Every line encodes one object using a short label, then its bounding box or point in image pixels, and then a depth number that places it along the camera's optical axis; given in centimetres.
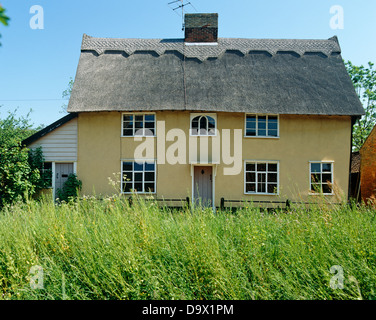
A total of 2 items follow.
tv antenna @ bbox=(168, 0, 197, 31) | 1895
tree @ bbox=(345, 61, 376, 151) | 2848
